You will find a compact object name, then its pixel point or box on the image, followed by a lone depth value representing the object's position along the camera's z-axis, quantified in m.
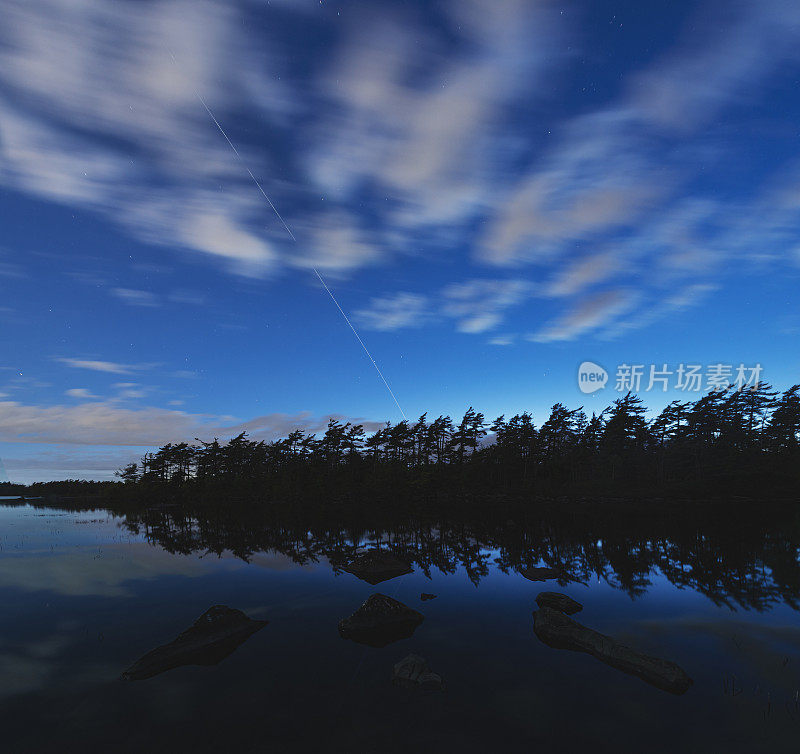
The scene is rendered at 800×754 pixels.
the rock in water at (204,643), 12.94
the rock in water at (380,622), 16.03
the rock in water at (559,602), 18.95
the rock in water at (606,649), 11.75
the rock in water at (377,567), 24.94
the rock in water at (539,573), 24.86
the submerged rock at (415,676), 11.82
